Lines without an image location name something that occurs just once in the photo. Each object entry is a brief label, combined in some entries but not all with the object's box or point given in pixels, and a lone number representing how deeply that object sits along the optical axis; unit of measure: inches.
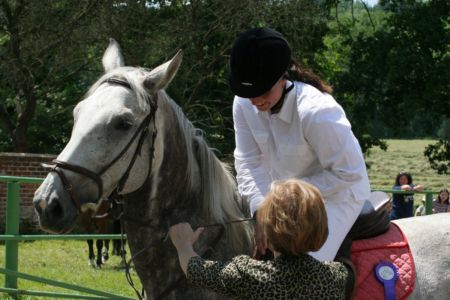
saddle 237.8
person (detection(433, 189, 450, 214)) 733.6
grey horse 230.7
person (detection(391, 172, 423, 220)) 652.1
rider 229.1
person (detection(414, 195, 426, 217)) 816.5
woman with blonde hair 184.4
